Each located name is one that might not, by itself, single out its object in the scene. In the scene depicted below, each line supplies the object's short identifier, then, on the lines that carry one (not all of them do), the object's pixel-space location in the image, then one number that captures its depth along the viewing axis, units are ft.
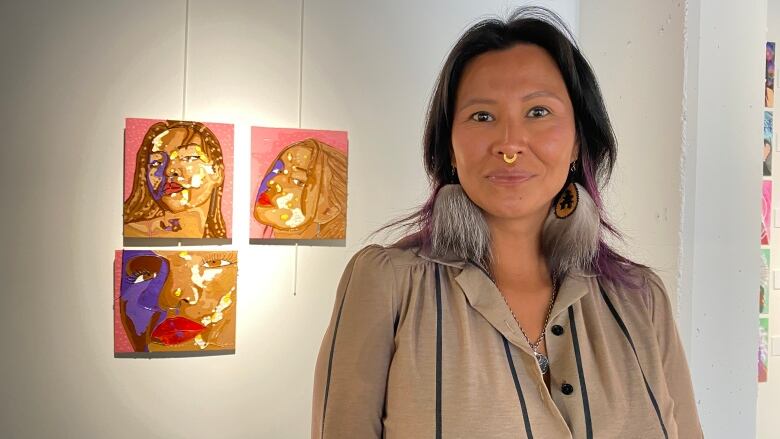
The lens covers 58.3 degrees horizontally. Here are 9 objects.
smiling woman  3.78
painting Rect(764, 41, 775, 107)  12.00
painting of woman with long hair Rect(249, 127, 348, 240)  8.65
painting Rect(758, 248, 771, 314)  11.99
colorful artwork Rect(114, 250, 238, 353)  8.14
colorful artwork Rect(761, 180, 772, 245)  12.03
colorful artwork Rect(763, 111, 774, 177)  11.95
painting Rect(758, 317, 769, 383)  11.99
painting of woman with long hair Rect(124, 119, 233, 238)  8.16
